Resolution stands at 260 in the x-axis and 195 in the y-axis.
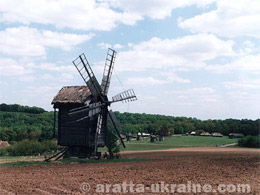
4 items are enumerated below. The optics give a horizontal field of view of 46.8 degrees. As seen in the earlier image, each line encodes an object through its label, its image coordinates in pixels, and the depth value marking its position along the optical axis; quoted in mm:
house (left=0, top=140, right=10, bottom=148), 51556
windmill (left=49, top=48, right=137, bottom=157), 24469
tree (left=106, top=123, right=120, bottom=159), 26891
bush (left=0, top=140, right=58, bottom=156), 42344
